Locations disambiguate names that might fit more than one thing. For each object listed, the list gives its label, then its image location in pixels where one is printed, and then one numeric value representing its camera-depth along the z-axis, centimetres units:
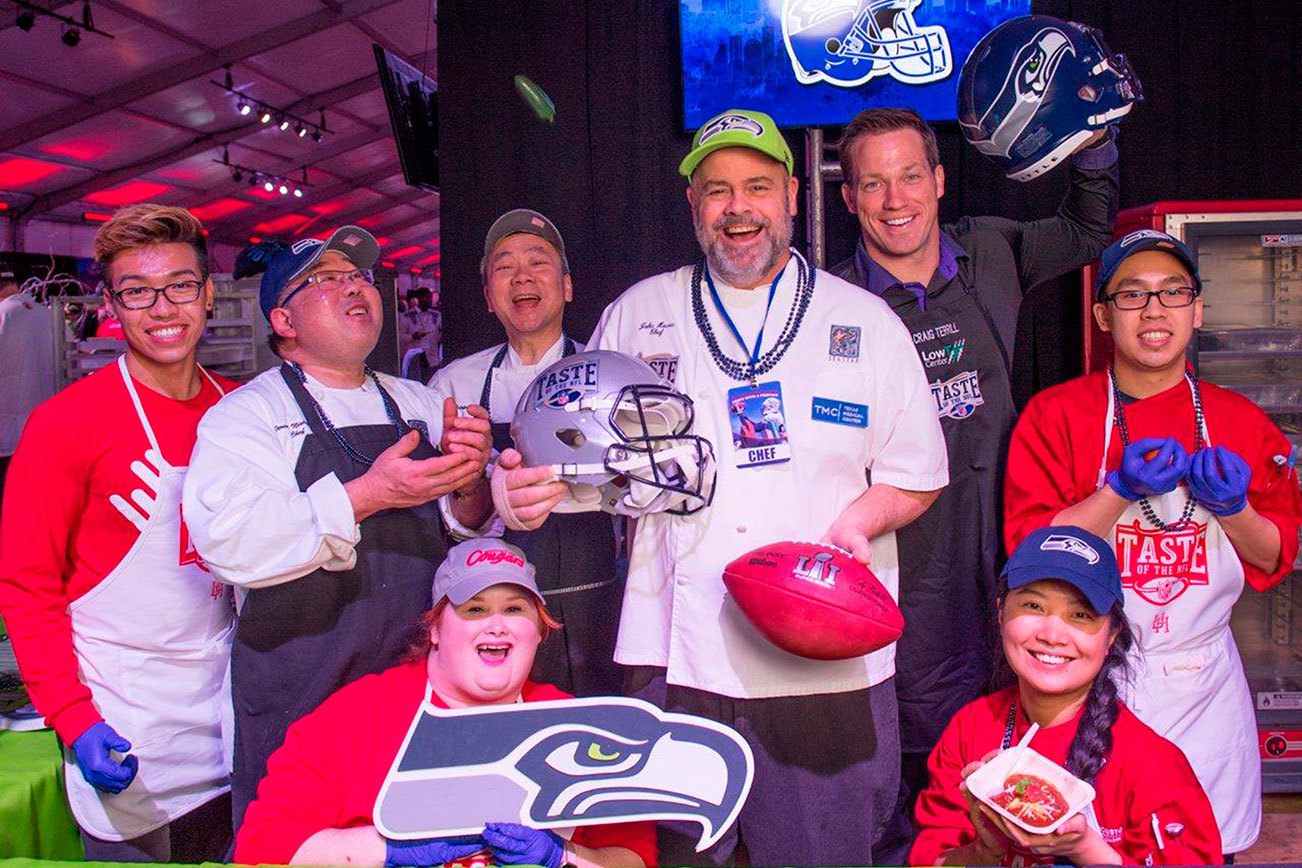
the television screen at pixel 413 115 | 532
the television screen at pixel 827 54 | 434
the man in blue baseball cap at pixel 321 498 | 221
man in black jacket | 292
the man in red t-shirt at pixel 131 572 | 243
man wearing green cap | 230
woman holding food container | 168
